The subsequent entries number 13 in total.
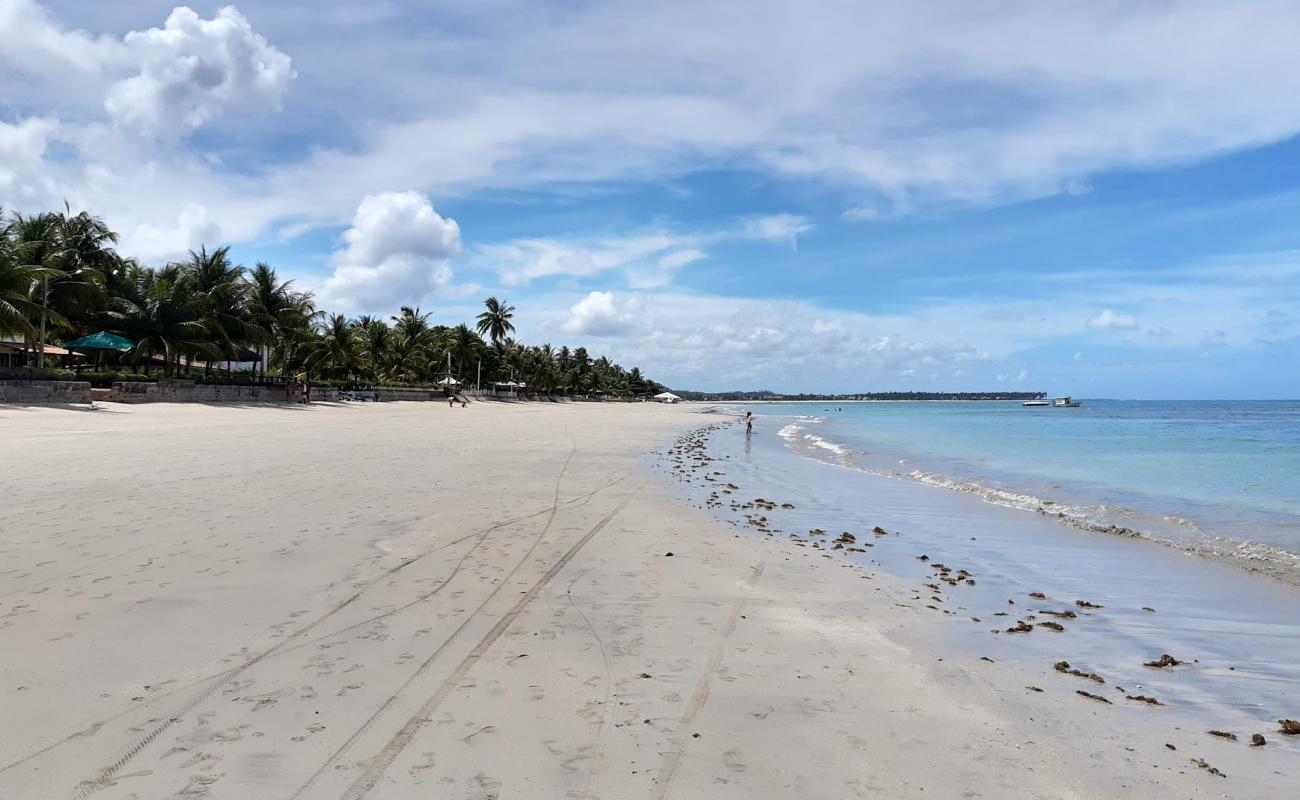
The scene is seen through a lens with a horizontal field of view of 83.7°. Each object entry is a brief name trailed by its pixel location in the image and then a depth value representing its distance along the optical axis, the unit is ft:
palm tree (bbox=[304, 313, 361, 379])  189.57
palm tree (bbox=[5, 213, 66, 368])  107.05
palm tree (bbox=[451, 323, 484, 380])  290.76
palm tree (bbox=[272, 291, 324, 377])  174.29
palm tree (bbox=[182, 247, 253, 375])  149.13
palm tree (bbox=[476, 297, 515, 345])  318.45
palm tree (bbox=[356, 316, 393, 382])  223.71
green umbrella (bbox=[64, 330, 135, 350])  127.13
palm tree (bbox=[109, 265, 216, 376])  137.80
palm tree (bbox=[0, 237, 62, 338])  96.37
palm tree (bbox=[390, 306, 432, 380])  248.73
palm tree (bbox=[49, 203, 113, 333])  126.93
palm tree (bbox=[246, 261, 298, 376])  163.32
